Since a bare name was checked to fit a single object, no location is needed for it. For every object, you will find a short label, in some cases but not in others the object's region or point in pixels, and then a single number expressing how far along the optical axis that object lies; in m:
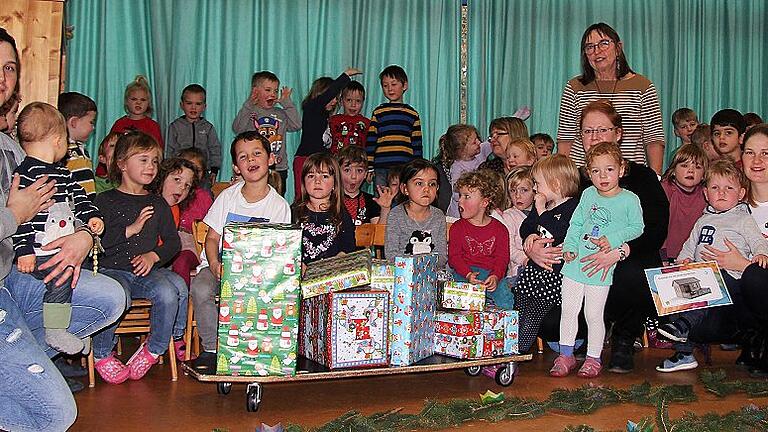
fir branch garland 3.22
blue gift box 3.78
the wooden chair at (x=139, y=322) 4.17
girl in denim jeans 4.14
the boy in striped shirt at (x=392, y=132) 6.72
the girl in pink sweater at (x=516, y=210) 5.06
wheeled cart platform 3.49
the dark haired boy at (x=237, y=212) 4.23
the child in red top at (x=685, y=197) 5.16
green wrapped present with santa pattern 3.45
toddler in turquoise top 4.35
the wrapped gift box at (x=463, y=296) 4.09
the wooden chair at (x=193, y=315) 4.33
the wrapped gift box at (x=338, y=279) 3.58
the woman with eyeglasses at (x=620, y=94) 4.82
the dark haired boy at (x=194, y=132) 6.93
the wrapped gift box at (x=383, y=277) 3.79
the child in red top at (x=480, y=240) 4.71
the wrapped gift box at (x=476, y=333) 3.99
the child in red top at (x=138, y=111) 6.59
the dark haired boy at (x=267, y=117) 6.91
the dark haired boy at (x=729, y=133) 5.61
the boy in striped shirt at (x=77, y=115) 4.91
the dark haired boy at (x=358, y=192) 5.62
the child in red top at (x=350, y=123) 6.99
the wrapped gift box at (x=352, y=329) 3.64
